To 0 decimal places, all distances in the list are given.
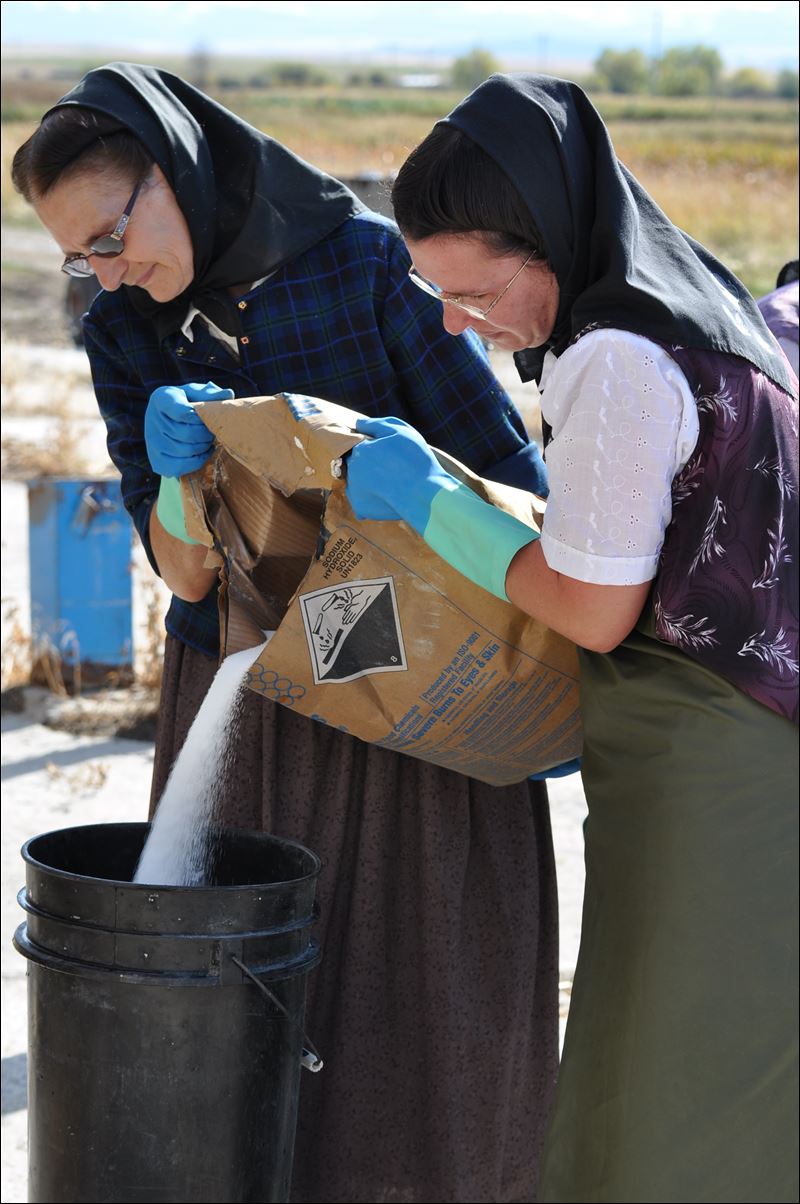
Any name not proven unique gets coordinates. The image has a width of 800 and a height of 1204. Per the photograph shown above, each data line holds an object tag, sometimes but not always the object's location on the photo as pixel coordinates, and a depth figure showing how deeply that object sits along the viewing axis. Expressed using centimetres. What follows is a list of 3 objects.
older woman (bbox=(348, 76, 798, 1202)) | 238
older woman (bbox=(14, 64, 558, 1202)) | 285
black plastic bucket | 262
